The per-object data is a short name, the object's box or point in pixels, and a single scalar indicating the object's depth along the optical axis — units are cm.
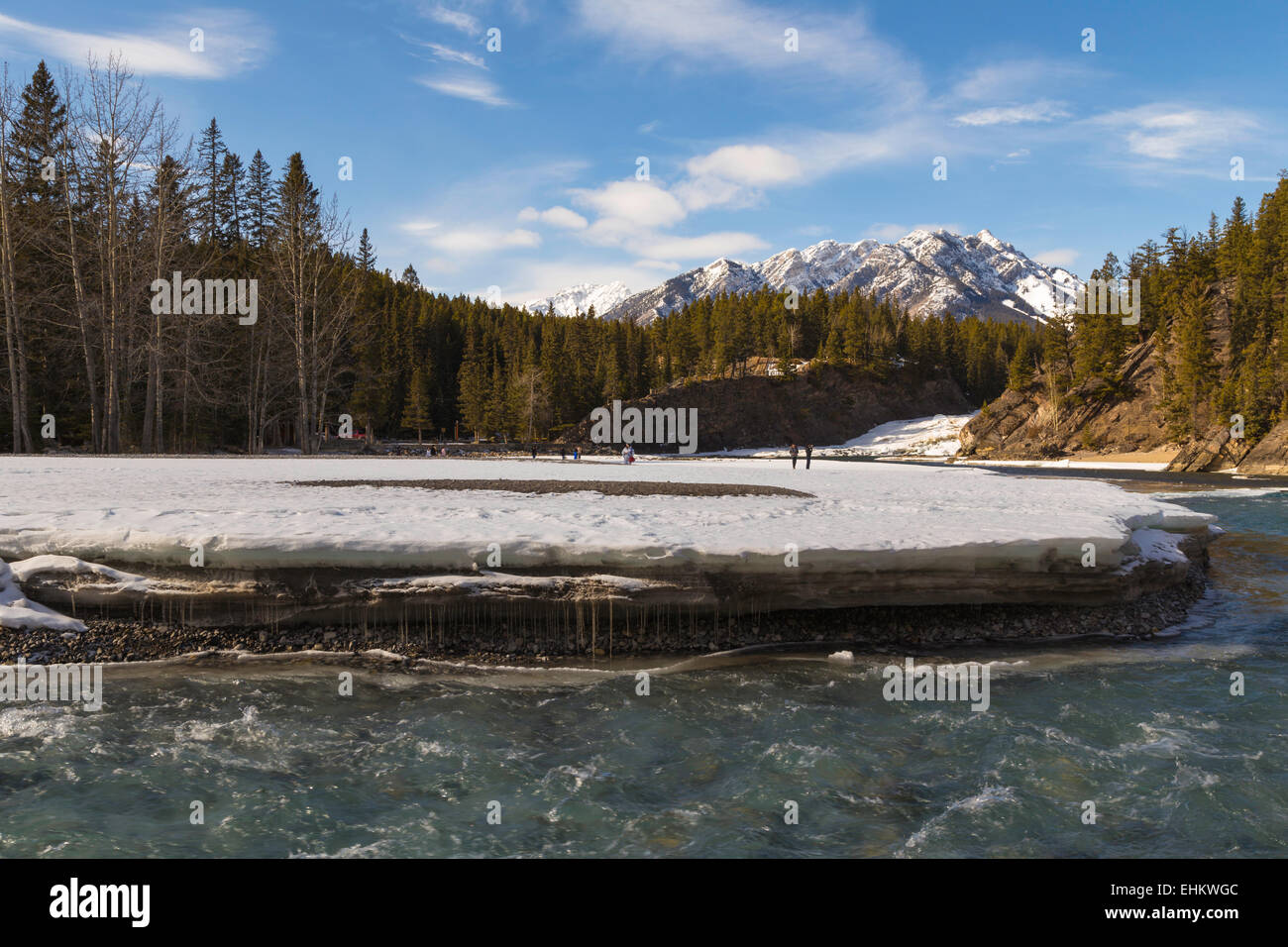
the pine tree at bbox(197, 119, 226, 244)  5622
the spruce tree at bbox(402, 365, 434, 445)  8446
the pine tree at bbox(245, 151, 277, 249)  6462
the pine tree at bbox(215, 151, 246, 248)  6322
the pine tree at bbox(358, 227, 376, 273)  9857
